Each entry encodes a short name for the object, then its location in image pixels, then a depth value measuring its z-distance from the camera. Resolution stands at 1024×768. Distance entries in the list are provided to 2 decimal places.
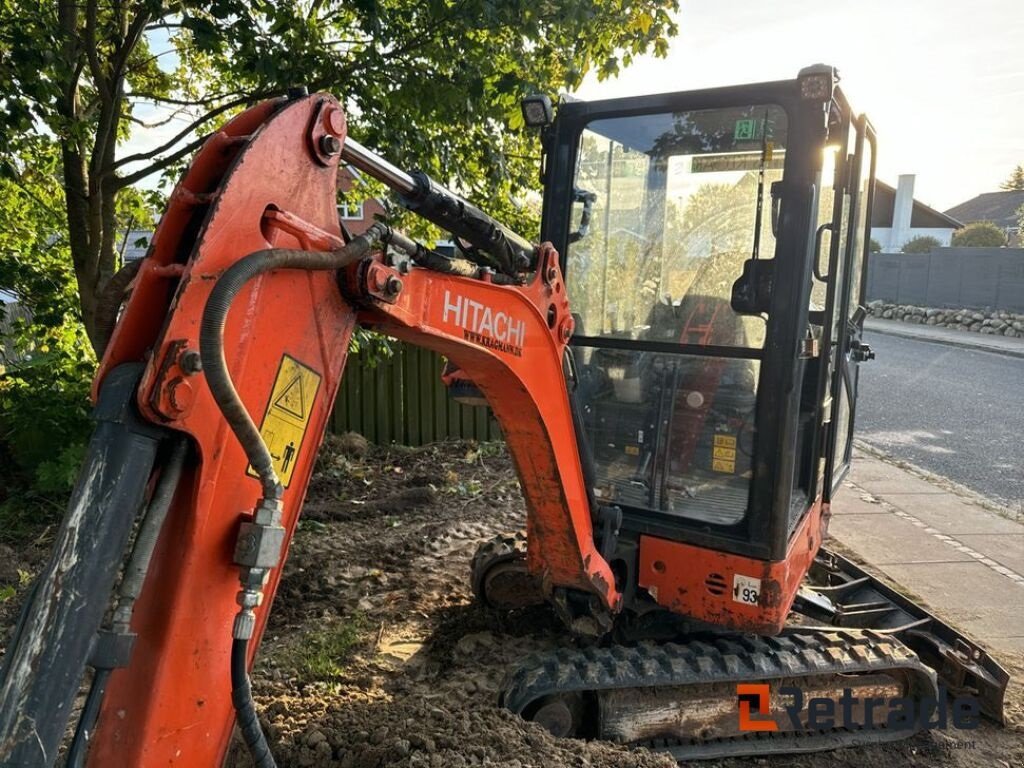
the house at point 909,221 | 41.53
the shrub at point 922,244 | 30.84
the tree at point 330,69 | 4.42
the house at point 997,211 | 41.84
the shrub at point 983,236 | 27.66
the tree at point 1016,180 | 61.26
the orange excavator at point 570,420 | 1.45
